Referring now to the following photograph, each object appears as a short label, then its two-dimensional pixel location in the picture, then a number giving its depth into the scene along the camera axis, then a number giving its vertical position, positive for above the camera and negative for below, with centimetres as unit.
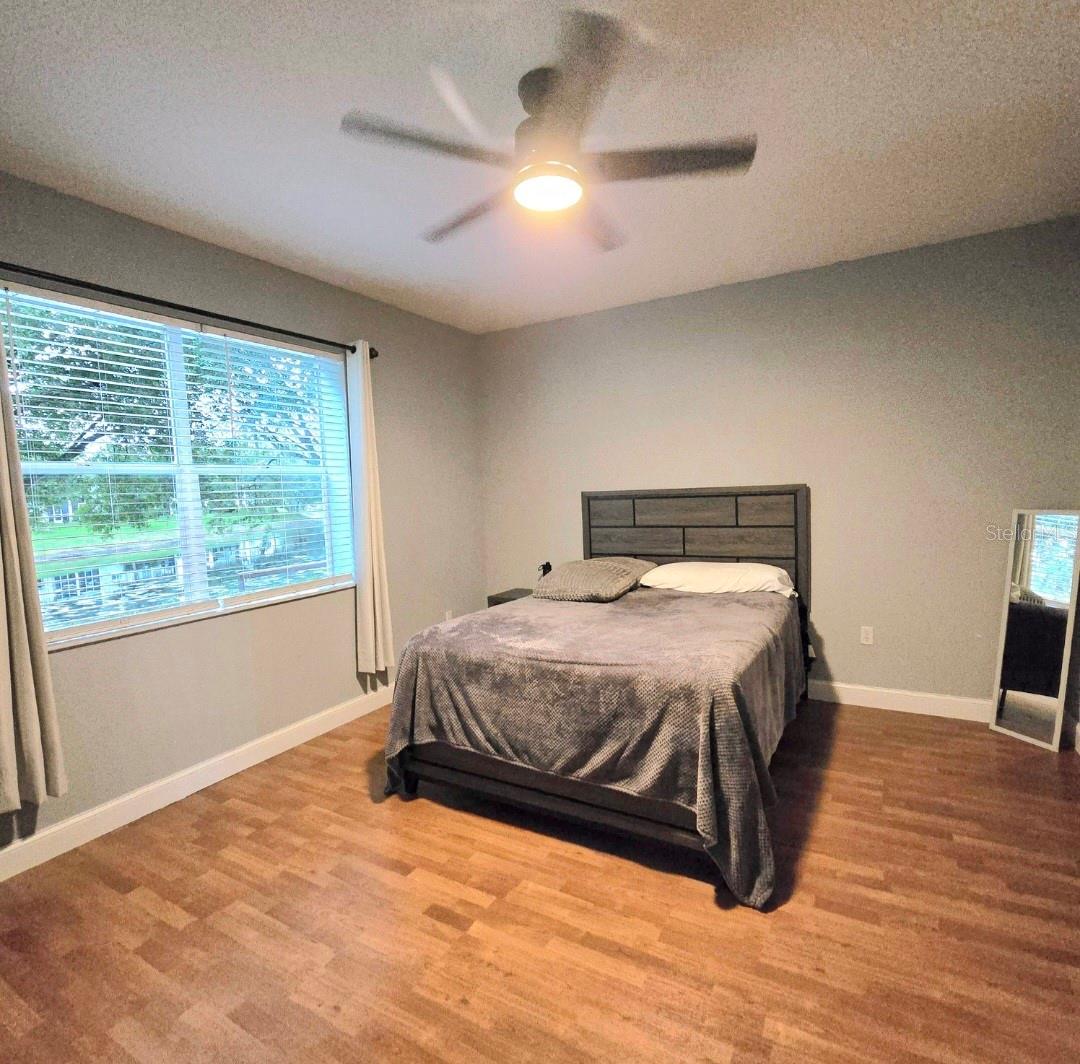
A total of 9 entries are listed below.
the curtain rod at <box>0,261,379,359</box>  213 +72
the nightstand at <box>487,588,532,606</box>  409 -90
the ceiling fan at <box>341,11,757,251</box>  159 +100
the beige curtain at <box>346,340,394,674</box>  342 -26
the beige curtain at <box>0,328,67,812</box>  199 -68
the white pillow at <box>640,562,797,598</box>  325 -64
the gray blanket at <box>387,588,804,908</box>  183 -85
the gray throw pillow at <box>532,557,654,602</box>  325 -65
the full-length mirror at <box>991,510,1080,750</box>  279 -81
